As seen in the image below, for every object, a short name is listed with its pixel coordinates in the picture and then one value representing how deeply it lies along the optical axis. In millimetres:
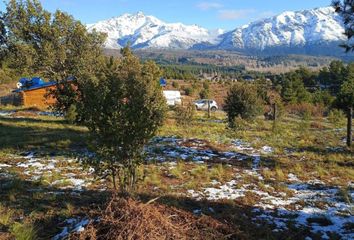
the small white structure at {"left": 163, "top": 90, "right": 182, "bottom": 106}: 54031
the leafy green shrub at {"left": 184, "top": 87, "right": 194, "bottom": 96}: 70375
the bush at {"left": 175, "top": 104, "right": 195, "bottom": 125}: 25148
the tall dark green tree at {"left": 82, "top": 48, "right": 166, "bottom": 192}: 8648
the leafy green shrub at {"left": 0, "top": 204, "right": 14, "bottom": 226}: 7650
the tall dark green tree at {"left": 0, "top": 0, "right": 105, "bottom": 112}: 20828
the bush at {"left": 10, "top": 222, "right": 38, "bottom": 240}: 6828
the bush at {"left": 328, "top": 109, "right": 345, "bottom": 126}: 31452
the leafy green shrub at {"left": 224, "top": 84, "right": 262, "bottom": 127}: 23391
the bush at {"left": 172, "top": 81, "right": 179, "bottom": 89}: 73250
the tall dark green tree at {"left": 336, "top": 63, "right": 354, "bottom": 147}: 19547
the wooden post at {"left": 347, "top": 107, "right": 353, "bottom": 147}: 19469
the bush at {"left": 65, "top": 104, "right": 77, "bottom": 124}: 23125
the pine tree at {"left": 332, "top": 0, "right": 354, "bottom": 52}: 10500
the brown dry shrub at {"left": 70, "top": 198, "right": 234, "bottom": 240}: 6660
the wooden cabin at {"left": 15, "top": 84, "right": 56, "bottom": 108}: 46784
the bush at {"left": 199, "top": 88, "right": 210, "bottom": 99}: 66656
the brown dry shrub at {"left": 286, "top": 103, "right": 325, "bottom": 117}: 43959
